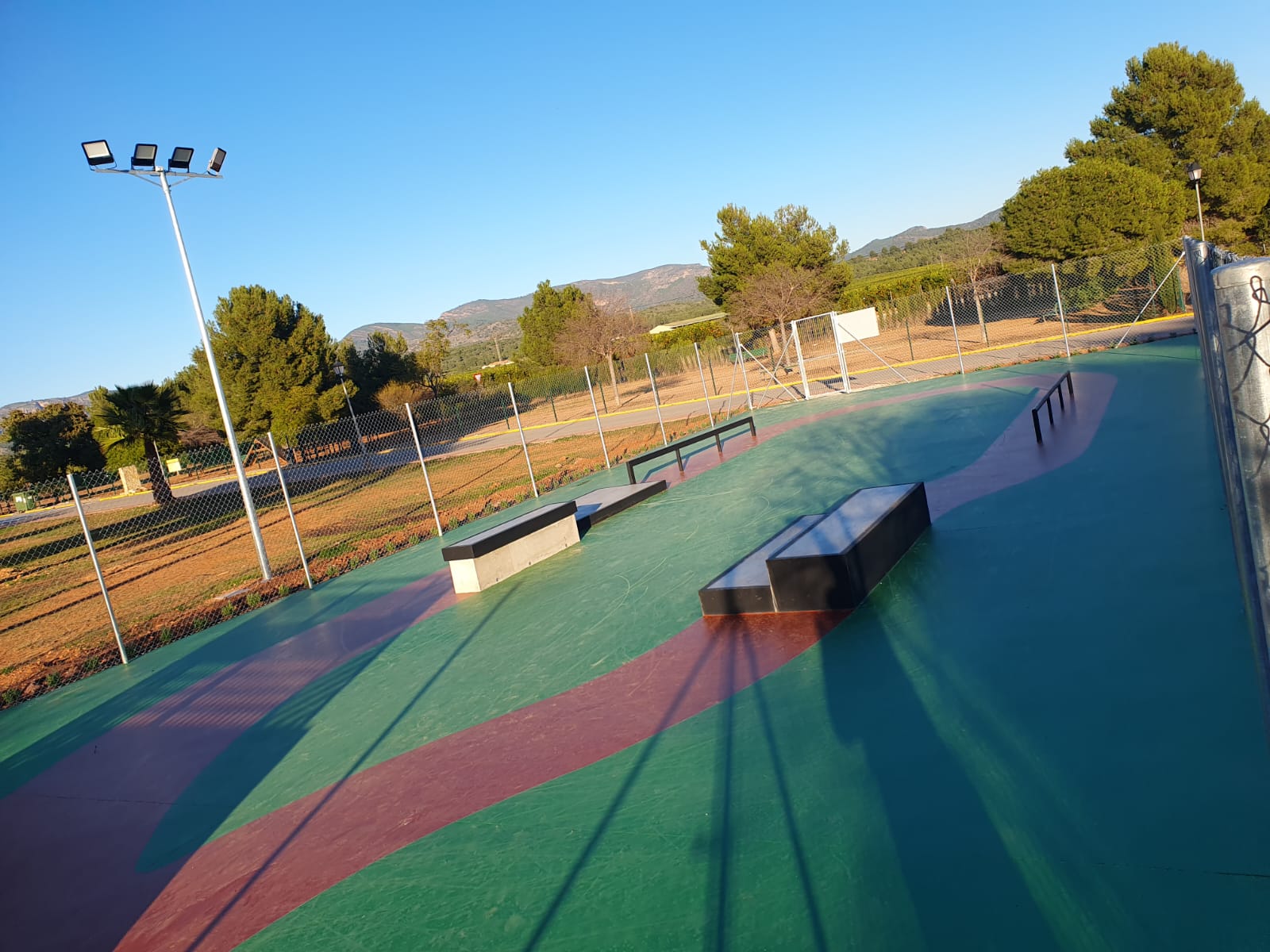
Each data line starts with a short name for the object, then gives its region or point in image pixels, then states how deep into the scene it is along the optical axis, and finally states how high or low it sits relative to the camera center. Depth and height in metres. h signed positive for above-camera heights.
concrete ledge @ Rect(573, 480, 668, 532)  13.37 -2.06
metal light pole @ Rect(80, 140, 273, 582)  13.16 +4.93
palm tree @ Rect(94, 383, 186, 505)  27.33 +2.22
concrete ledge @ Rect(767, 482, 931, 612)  7.10 -2.03
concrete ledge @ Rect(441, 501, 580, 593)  10.73 -1.99
